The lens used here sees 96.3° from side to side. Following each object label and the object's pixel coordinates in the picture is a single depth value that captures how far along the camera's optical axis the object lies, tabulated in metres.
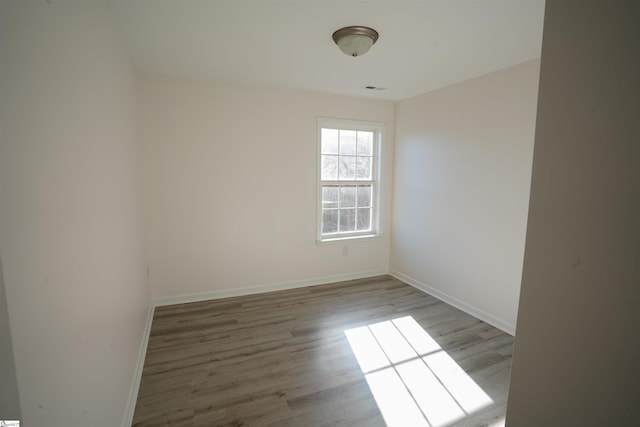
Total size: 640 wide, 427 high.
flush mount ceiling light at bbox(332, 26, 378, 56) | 1.91
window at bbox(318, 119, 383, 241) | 3.78
